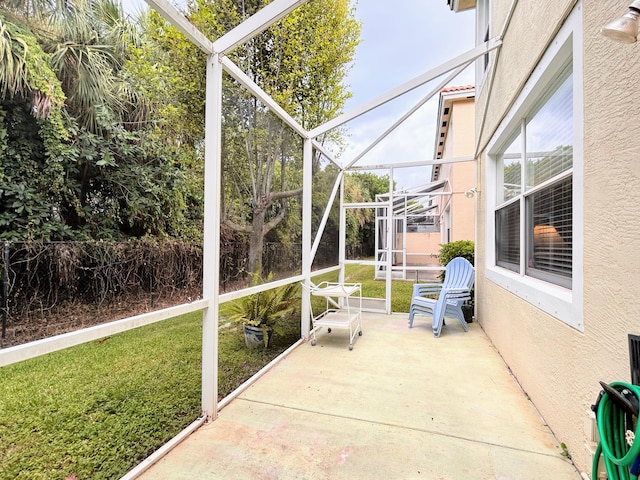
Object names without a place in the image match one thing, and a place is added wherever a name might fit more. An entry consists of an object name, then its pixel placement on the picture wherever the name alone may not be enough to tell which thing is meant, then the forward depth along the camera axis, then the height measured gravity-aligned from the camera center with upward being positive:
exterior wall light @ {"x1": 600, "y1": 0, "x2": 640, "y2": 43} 1.06 +0.73
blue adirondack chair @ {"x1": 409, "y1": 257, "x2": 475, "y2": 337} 4.64 -0.85
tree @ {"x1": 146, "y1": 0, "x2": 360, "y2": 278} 2.89 +2.41
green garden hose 1.08 -0.68
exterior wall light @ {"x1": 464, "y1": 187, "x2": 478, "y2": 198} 5.39 +0.85
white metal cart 4.04 -1.06
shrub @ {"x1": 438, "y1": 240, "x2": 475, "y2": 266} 6.83 -0.21
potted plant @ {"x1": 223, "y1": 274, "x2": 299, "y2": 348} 4.01 -0.94
